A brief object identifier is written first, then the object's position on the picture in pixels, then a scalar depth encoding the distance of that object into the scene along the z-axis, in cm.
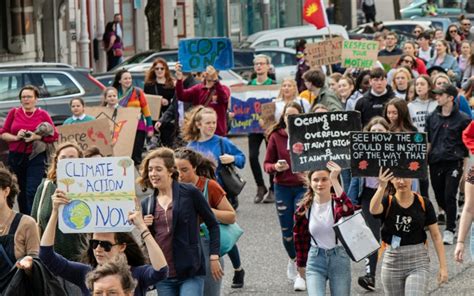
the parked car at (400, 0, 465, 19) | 5122
